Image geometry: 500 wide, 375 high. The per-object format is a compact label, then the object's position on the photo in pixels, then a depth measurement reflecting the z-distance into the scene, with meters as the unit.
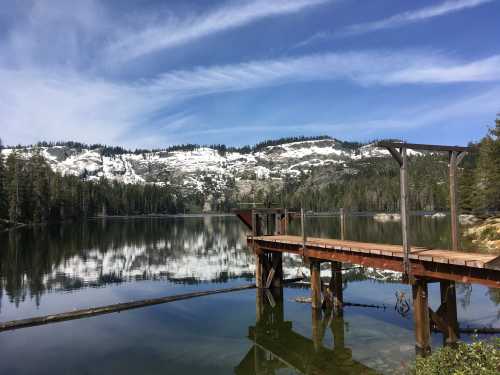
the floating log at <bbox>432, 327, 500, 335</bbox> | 20.33
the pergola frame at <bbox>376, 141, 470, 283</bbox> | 18.28
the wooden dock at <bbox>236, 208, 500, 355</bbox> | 16.33
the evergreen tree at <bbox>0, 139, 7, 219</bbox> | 107.51
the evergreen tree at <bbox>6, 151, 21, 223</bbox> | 110.29
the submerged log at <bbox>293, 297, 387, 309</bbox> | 27.50
